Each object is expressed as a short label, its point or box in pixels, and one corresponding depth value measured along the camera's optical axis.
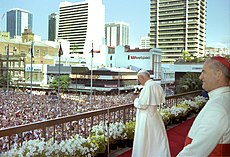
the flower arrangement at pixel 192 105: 5.80
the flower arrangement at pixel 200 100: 6.05
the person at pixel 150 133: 2.71
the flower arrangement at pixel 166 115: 4.60
